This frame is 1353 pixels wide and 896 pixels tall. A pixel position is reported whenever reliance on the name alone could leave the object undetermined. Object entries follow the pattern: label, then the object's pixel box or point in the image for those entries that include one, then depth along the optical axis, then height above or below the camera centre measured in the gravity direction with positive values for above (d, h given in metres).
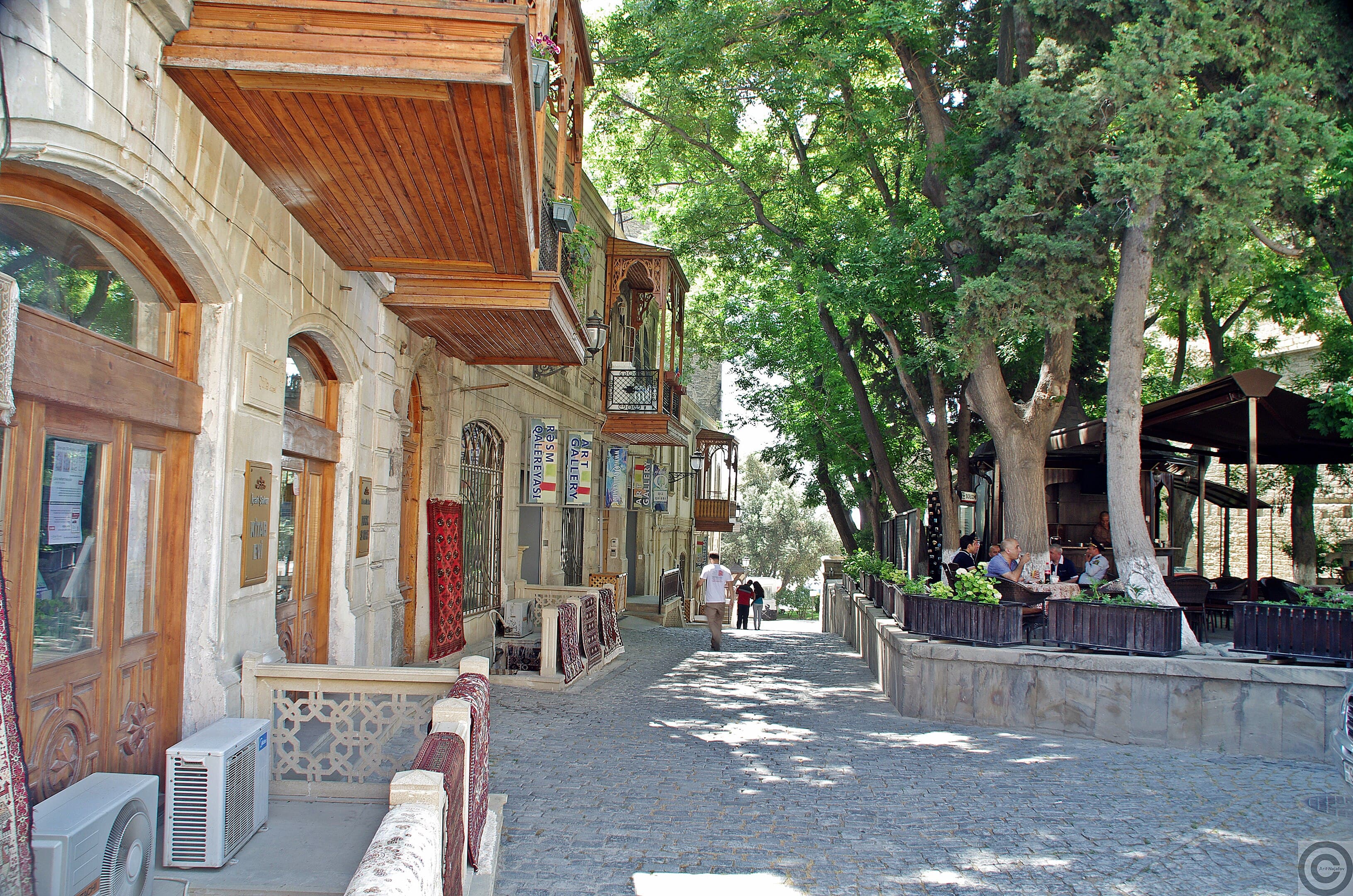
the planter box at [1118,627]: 8.75 -1.01
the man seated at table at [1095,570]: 12.16 -0.62
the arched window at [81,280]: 4.14 +1.13
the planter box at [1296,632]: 8.48 -0.99
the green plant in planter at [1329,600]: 8.78 -0.71
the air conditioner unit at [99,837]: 3.09 -1.21
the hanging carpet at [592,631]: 11.76 -1.56
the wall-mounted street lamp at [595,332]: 16.28 +3.34
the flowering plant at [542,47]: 6.89 +3.58
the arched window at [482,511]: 12.98 +0.00
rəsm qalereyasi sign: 13.87 +0.77
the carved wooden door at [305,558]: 7.34 -0.42
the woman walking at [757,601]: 26.92 -2.56
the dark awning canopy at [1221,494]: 18.16 +0.64
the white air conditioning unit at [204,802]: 4.18 -1.37
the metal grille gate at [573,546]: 17.98 -0.66
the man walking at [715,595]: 15.45 -1.36
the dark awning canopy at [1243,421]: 11.73 +1.54
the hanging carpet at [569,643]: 10.53 -1.52
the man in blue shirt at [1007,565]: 11.27 -0.53
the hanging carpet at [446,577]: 11.25 -0.83
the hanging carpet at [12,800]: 2.53 -0.84
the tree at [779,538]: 50.47 -1.13
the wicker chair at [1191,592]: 13.20 -0.96
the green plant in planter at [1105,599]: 9.30 -0.78
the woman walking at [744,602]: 24.98 -2.36
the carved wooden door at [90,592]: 4.09 -0.45
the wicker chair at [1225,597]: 13.70 -1.09
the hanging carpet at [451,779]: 3.22 -1.01
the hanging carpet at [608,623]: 13.12 -1.60
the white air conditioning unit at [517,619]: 12.53 -1.50
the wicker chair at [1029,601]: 10.36 -0.97
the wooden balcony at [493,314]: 8.73 +2.02
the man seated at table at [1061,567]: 13.32 -0.65
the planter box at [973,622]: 9.30 -1.05
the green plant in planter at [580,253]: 11.53 +3.44
